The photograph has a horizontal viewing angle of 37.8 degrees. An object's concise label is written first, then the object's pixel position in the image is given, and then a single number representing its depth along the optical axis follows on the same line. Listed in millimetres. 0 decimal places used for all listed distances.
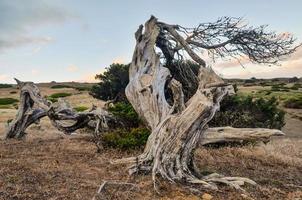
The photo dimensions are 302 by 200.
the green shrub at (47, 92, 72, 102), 52081
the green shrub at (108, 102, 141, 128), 15562
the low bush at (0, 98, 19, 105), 49531
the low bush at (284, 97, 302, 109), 39750
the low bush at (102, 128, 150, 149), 12555
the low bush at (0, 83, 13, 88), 82156
